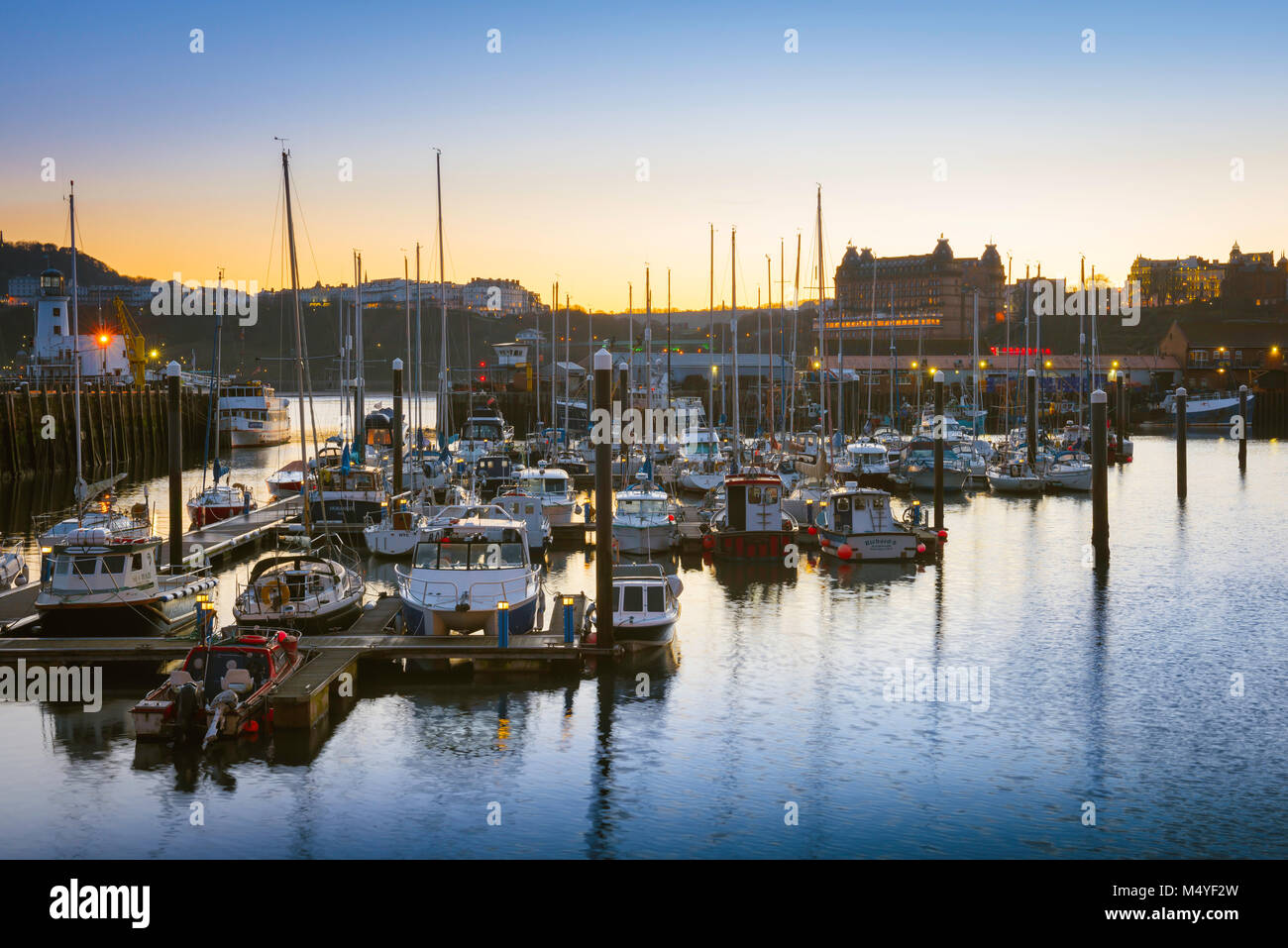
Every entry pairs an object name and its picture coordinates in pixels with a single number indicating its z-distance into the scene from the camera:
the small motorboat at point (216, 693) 22.14
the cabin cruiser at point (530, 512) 45.94
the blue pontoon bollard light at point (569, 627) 26.89
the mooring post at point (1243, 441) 77.31
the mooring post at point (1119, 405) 88.75
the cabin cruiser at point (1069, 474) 71.25
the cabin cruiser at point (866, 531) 44.25
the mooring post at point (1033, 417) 76.53
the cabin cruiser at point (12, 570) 35.94
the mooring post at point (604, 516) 26.00
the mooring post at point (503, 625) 26.59
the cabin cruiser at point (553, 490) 50.11
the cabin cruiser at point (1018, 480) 69.62
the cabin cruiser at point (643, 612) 28.34
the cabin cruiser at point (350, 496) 49.03
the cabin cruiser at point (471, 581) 28.02
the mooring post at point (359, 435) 59.31
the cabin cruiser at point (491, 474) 62.81
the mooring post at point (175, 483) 34.78
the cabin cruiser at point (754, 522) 44.00
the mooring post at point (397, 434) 51.68
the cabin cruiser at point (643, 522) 44.56
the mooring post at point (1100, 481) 44.72
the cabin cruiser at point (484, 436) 73.00
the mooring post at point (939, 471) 48.25
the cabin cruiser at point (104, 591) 27.27
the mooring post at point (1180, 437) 65.88
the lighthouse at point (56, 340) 119.19
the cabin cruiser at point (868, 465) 67.44
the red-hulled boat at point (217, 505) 50.31
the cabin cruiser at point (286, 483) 60.66
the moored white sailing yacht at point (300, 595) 28.25
